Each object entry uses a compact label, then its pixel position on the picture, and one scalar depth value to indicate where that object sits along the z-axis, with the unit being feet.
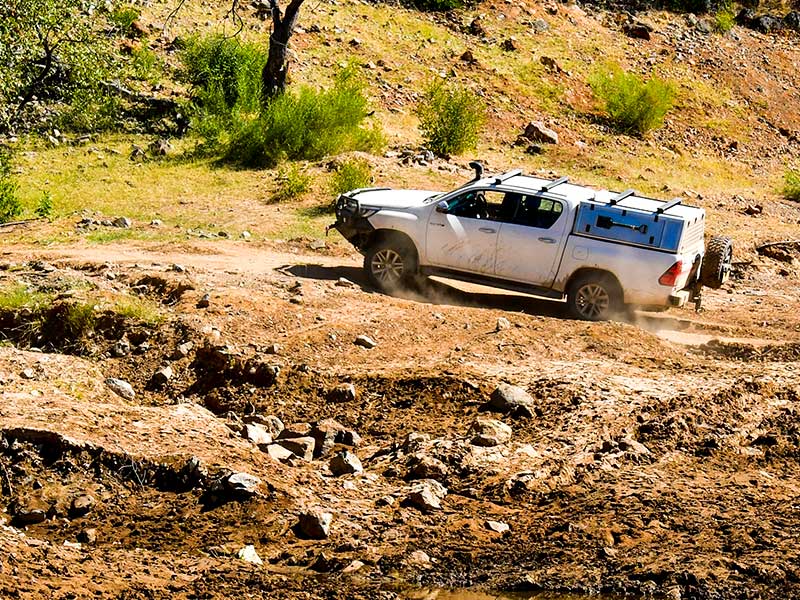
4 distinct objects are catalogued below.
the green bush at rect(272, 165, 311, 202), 119.54
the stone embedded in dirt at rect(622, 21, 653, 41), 204.27
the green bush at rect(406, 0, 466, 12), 193.56
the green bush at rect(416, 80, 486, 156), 139.05
